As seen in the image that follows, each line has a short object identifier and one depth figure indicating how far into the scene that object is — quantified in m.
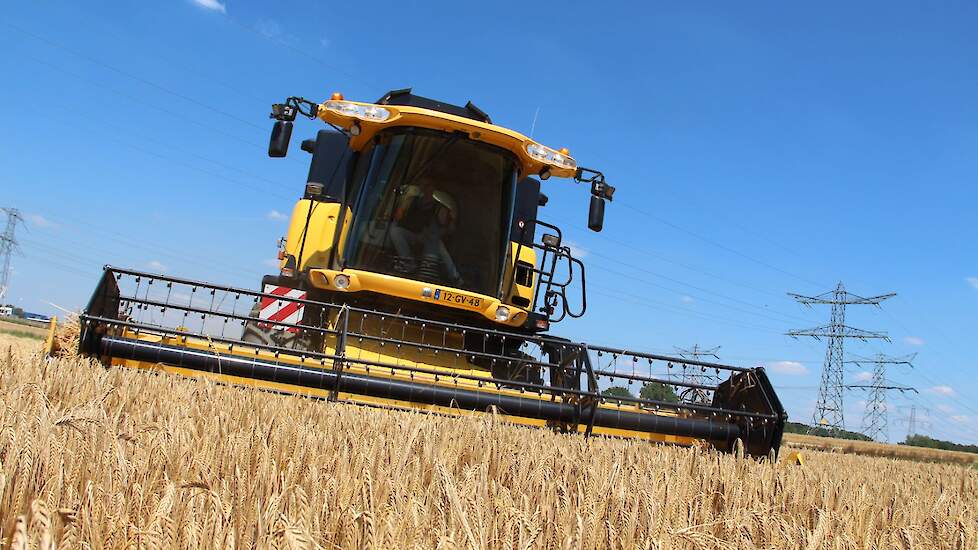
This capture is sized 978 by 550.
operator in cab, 6.30
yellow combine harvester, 4.75
